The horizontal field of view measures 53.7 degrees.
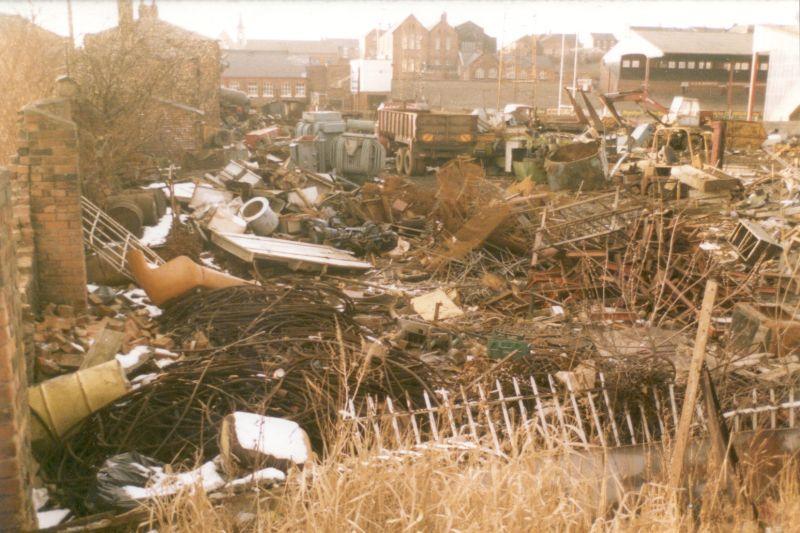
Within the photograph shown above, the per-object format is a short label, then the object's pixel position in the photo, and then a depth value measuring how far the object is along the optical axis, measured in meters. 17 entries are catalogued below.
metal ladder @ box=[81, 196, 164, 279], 9.85
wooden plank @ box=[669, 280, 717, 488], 3.91
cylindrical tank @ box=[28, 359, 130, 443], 5.48
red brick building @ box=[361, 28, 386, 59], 87.62
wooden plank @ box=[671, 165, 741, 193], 17.33
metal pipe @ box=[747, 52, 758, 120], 37.60
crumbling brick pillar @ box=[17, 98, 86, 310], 8.06
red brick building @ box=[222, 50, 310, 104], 62.31
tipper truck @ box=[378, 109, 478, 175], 23.25
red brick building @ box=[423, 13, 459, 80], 79.69
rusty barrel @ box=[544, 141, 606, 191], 18.78
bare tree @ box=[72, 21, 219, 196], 13.06
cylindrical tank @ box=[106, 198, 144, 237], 11.80
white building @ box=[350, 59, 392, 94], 62.94
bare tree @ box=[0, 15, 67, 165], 12.73
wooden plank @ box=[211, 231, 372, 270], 11.27
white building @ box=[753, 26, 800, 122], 35.94
